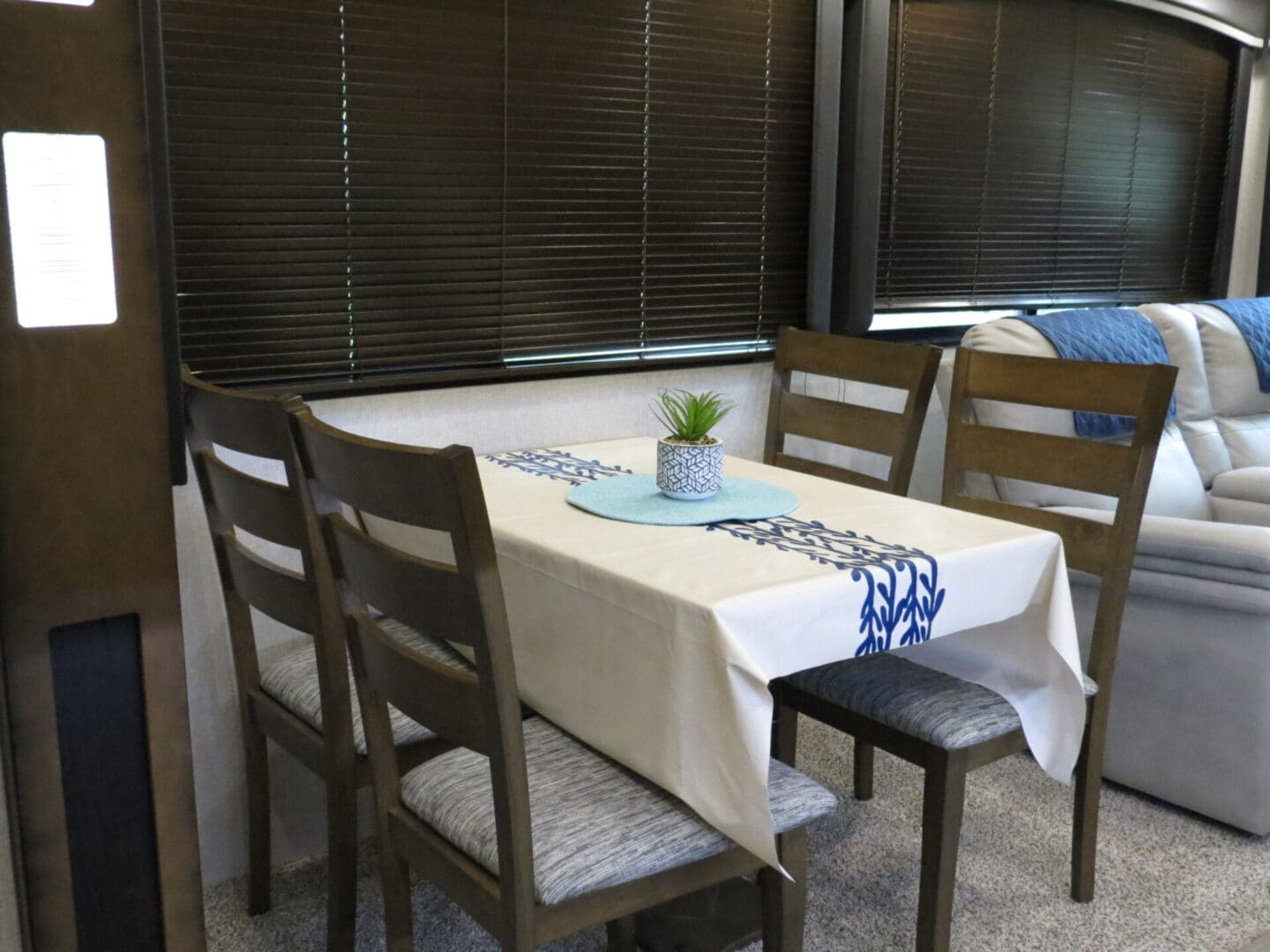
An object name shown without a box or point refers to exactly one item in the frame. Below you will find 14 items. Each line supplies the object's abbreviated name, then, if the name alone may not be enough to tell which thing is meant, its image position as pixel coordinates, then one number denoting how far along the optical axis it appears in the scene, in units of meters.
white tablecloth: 1.45
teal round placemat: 1.86
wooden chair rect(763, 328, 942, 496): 2.39
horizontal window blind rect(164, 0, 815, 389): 2.08
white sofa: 2.35
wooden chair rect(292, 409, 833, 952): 1.31
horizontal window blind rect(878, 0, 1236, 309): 3.12
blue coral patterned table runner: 1.60
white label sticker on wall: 0.96
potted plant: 1.94
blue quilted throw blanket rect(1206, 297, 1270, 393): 3.29
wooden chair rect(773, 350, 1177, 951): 1.89
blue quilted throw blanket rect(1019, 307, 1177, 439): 2.84
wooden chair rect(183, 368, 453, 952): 1.68
